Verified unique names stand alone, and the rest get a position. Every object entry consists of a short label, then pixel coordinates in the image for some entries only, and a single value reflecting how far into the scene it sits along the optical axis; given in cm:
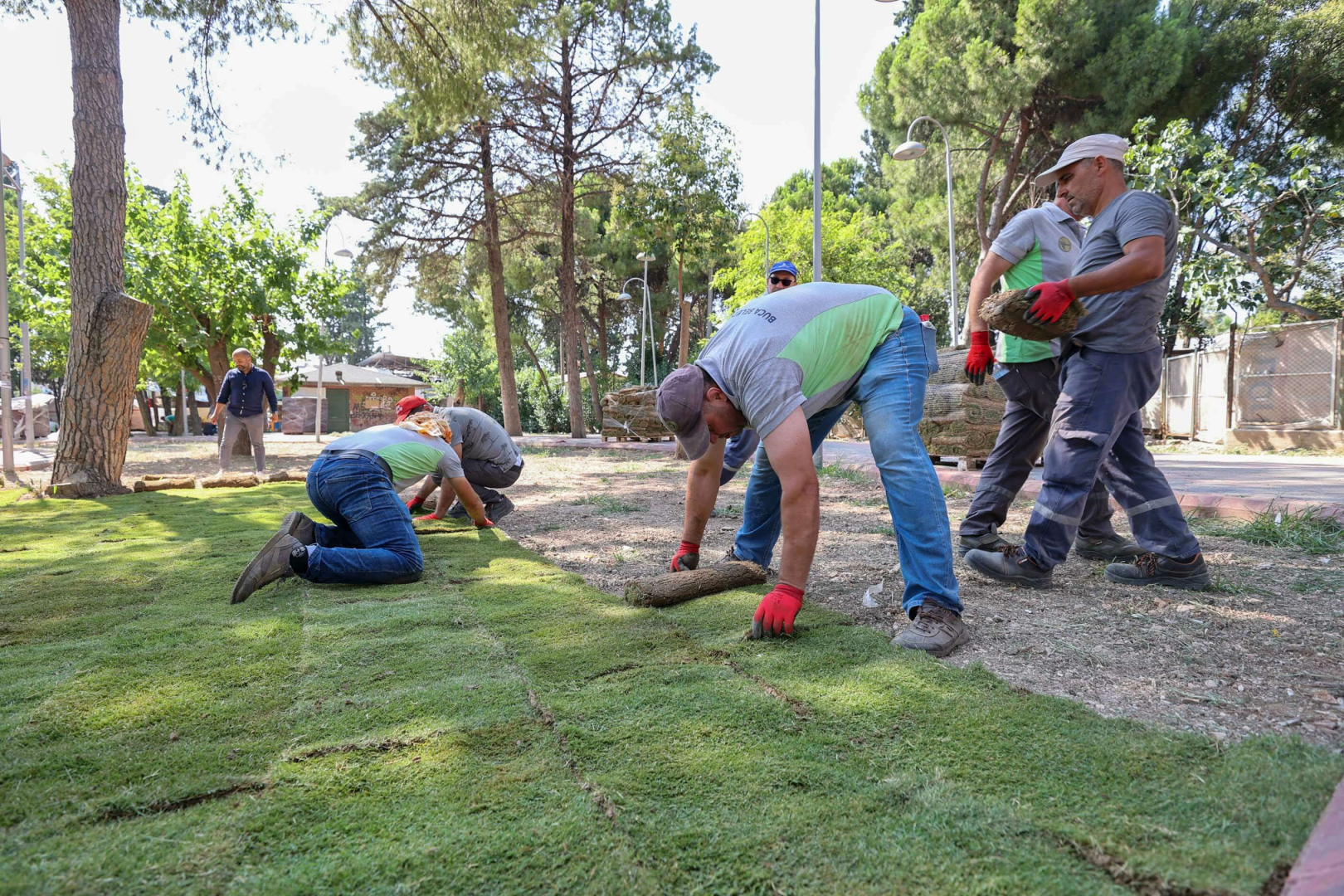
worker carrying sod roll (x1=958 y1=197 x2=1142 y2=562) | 327
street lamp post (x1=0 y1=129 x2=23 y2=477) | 827
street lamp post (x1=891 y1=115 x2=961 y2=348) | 1306
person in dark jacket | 866
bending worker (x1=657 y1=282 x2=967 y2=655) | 229
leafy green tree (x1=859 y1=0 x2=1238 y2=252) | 1429
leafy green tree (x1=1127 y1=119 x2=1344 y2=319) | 1151
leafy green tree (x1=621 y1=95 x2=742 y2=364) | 1293
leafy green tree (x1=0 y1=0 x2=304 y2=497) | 693
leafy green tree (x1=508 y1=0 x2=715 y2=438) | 1530
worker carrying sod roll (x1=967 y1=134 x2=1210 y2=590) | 278
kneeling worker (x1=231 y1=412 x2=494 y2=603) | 316
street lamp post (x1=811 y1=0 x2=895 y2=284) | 913
